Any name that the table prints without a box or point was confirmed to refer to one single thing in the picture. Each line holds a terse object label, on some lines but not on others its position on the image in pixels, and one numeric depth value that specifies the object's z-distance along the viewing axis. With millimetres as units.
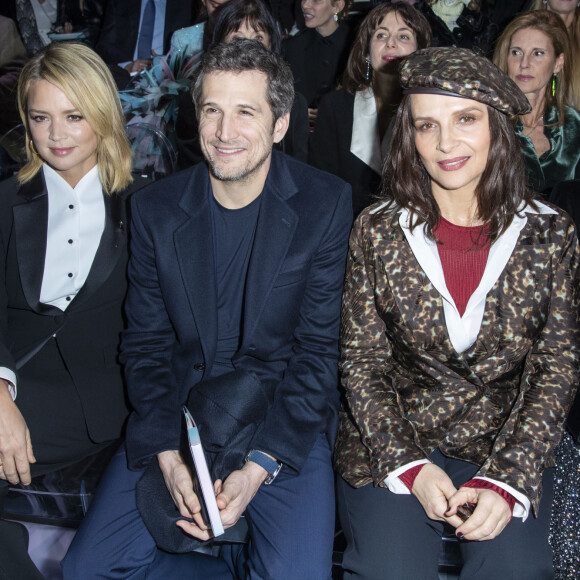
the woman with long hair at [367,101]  3174
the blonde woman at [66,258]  2135
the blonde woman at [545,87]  3068
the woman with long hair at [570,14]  3296
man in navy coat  1876
